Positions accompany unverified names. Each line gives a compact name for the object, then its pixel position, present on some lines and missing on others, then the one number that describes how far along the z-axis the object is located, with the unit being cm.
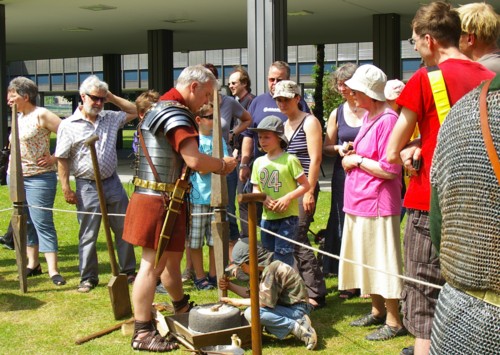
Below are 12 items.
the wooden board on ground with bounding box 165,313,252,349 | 435
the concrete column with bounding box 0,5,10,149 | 1458
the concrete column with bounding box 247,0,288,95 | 984
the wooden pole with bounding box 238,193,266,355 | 318
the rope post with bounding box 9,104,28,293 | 615
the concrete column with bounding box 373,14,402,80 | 1680
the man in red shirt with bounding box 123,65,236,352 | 432
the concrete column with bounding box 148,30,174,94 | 1984
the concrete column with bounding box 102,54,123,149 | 2578
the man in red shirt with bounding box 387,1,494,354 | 336
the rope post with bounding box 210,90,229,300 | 512
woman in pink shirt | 465
